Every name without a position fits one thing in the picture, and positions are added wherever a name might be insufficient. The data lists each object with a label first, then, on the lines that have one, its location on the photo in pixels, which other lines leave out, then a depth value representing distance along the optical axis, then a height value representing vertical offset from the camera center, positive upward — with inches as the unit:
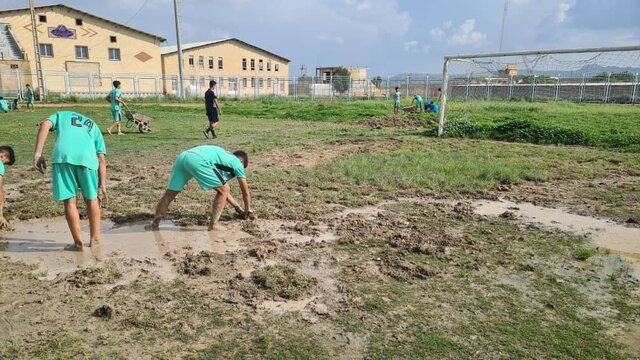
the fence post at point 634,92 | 887.9 +4.2
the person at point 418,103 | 964.4 -19.5
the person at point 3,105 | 888.9 -24.0
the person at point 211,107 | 546.0 -15.9
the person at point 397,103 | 939.0 -18.8
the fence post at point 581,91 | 1000.6 +6.7
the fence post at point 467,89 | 684.2 +7.0
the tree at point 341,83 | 1643.2 +37.4
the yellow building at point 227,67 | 1932.1 +124.6
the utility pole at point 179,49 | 1318.9 +127.3
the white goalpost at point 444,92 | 614.3 +2.2
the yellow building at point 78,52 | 1552.7 +149.3
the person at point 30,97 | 1008.0 -8.6
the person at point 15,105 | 986.4 -25.5
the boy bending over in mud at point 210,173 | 214.7 -37.0
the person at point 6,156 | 210.1 -28.2
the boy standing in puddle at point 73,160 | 180.4 -25.9
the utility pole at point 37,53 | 1279.5 +111.0
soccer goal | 558.3 +21.7
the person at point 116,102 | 543.8 -10.6
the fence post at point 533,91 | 921.9 +5.8
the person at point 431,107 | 962.7 -28.2
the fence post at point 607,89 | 934.9 +10.8
